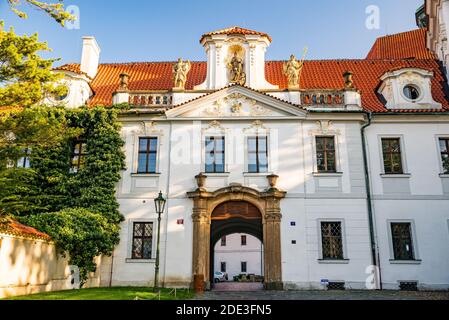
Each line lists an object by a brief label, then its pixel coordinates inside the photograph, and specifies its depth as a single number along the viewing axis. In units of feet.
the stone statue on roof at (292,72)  61.87
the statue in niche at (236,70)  63.36
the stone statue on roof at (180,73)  62.57
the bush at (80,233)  46.62
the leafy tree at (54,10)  31.35
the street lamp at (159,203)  47.83
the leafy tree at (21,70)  36.65
